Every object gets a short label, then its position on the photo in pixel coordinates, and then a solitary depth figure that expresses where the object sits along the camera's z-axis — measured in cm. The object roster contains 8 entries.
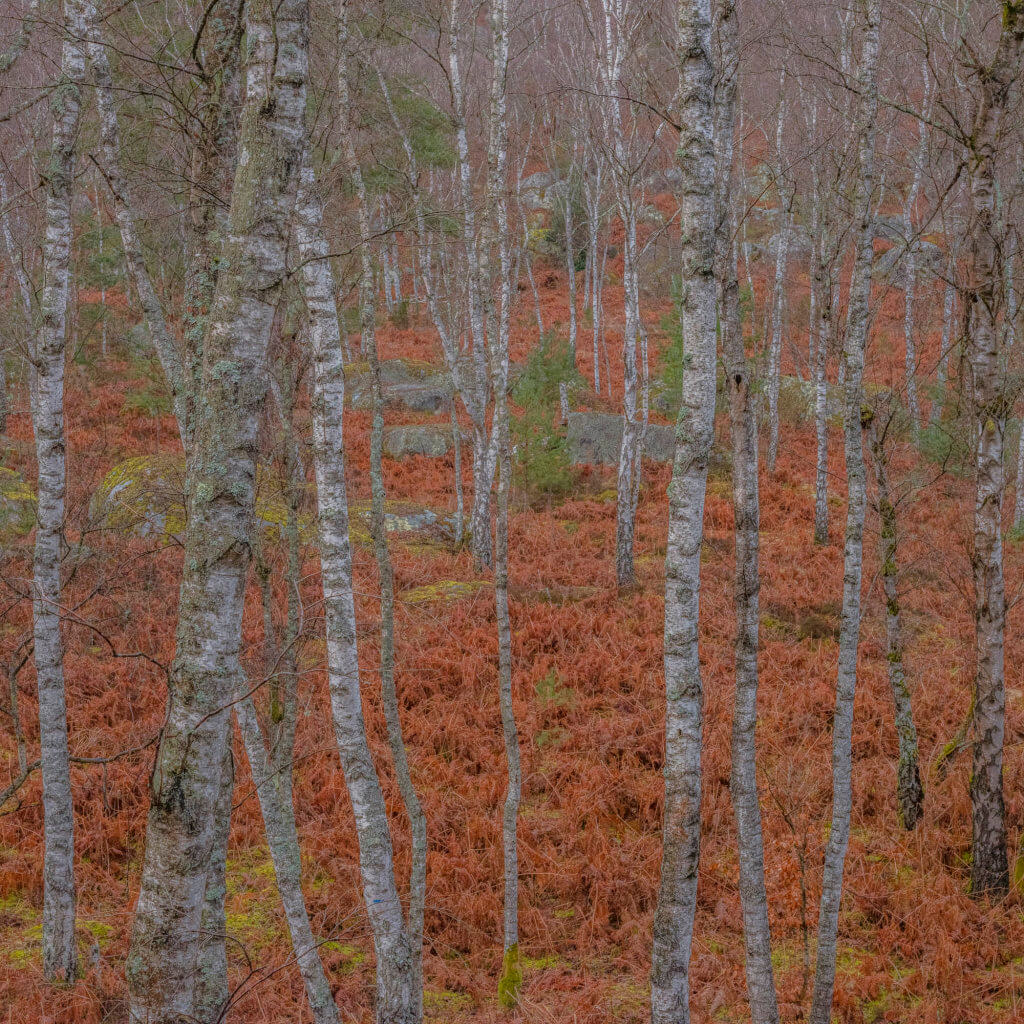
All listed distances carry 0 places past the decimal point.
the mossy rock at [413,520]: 2827
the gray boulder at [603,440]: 3900
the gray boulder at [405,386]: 4412
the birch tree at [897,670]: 1309
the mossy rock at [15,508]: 2677
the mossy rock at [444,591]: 2298
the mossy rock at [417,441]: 3881
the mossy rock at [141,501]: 2211
